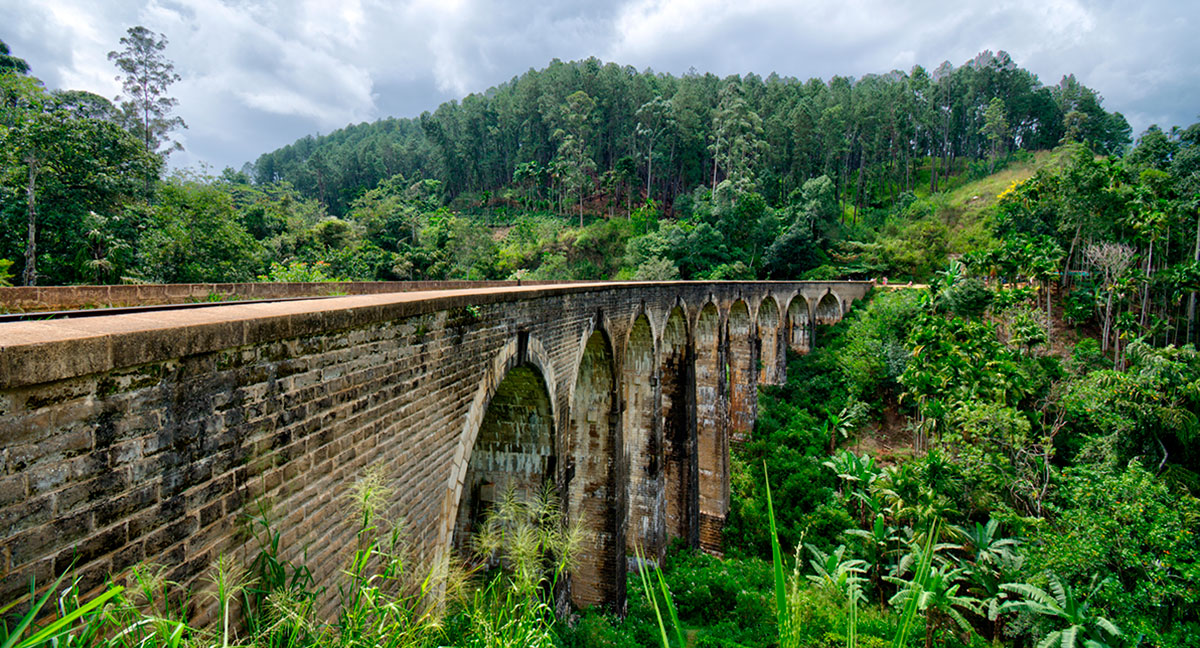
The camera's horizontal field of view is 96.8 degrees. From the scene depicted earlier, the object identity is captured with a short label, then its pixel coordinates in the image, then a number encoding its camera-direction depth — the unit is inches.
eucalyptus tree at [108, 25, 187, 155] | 1096.8
